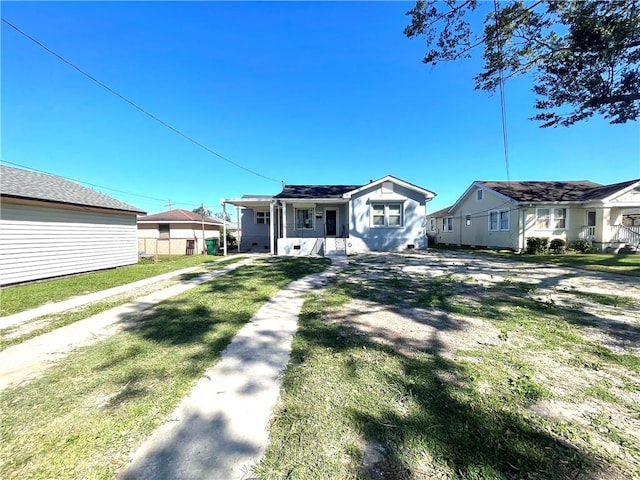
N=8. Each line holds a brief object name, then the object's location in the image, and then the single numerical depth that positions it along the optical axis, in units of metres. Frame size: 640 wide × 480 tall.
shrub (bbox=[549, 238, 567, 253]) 15.38
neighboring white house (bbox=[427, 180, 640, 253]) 15.21
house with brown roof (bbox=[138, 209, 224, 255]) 19.17
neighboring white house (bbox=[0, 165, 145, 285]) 7.85
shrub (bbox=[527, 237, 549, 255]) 15.03
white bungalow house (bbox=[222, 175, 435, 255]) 15.18
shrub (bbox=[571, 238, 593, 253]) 15.22
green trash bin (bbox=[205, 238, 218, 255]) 17.67
